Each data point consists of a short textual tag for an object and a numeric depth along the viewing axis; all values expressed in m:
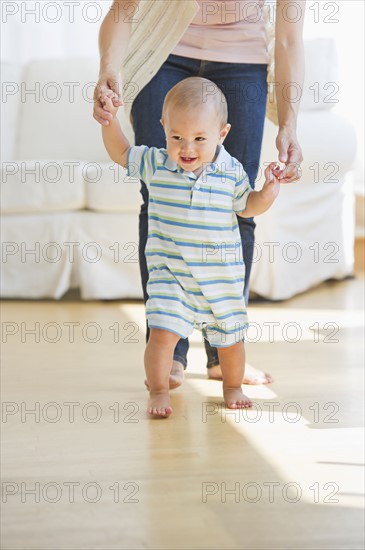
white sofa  4.75
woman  3.43
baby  3.34
